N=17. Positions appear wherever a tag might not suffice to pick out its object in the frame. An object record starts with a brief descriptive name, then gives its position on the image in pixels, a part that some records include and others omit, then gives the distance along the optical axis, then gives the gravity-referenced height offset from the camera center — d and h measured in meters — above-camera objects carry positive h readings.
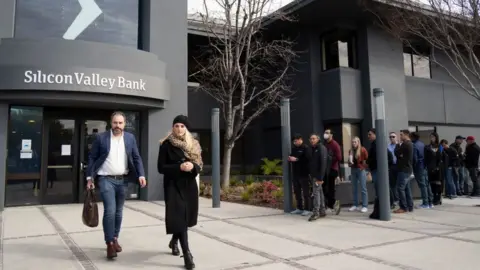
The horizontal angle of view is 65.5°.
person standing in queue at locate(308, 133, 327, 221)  7.75 -0.23
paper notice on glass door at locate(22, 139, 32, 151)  10.31 +0.58
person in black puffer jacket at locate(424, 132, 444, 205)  9.68 -0.15
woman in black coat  4.57 -0.17
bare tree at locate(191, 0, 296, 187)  13.77 +4.26
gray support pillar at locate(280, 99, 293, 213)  8.95 +0.25
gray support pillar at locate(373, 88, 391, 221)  7.70 +0.04
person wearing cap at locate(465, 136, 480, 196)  12.16 -0.14
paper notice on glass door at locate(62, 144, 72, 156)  10.89 +0.46
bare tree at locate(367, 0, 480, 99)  9.50 +3.96
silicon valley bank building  9.53 +2.17
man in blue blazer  4.98 -0.07
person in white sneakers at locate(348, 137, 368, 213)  8.80 -0.21
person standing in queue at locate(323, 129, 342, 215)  8.95 -0.34
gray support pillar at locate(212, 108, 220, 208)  9.98 +0.06
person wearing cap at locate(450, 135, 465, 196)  12.08 -0.29
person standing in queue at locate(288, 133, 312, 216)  8.43 -0.30
